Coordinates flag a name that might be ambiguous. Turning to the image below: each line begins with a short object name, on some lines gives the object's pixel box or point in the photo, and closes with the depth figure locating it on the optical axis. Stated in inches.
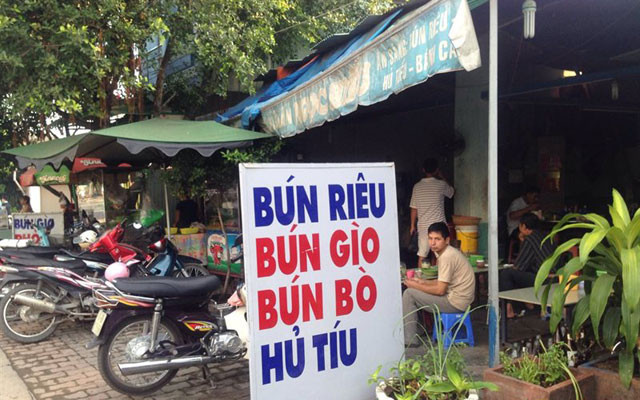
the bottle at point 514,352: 130.3
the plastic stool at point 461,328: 179.5
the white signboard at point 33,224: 335.0
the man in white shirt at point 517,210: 291.1
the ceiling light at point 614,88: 267.6
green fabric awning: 239.9
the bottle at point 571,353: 119.2
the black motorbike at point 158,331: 154.6
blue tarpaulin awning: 123.3
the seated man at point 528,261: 197.6
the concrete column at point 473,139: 252.8
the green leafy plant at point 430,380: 105.5
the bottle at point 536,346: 136.0
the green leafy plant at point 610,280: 97.5
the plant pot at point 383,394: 105.6
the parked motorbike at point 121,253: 237.5
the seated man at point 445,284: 175.6
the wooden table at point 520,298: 152.8
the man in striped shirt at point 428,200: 243.6
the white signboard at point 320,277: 110.2
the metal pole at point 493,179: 129.0
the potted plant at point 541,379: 106.0
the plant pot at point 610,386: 104.8
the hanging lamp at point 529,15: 145.2
